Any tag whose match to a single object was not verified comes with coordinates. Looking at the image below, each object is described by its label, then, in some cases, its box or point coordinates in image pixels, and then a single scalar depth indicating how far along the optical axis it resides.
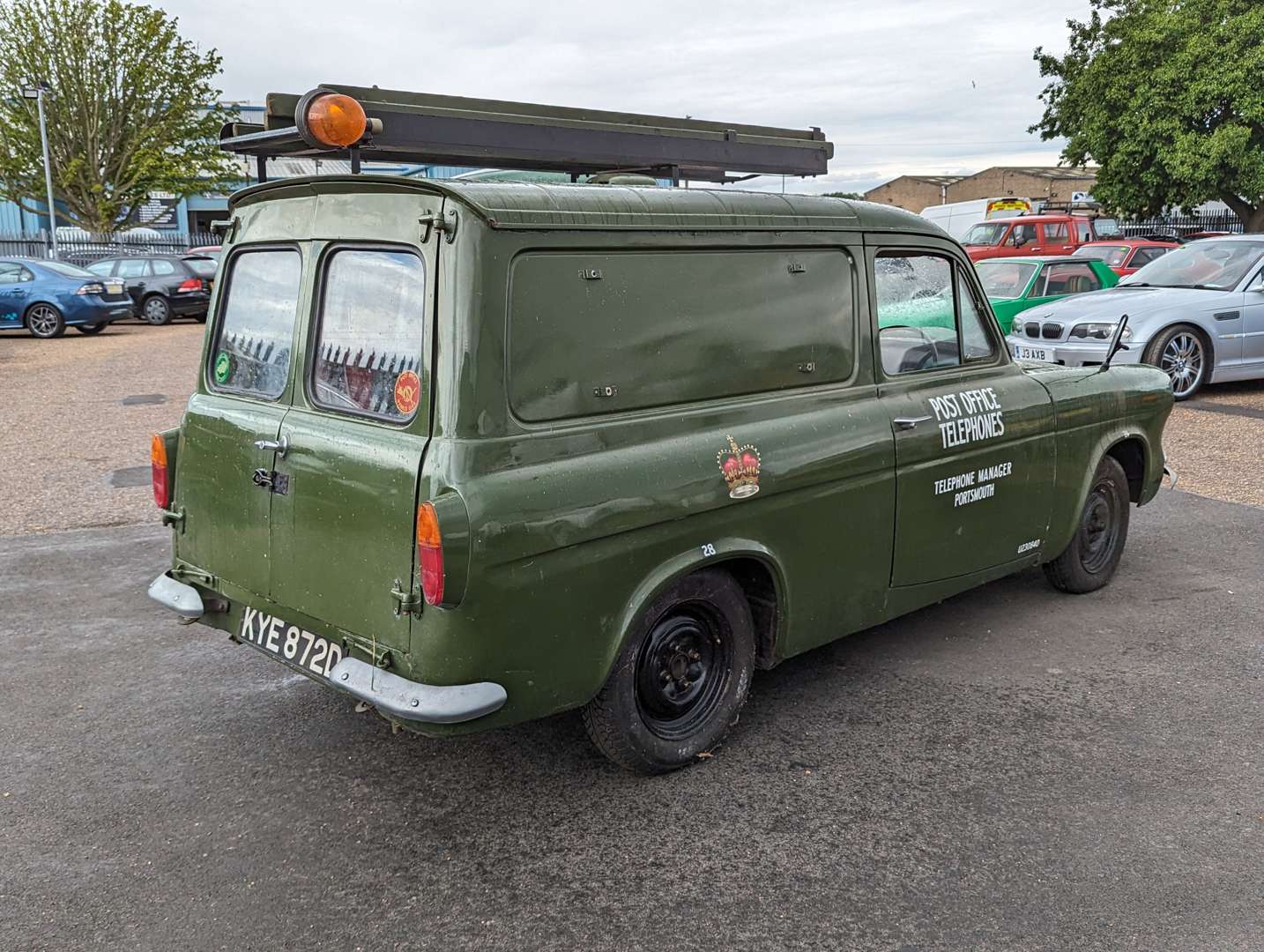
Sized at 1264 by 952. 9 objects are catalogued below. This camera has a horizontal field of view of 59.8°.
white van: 25.53
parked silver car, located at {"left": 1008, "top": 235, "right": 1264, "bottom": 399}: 11.22
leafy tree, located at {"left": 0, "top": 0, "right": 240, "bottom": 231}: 32.47
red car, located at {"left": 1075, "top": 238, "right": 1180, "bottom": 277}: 19.03
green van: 3.27
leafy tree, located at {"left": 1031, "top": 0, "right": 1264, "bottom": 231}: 25.61
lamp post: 30.84
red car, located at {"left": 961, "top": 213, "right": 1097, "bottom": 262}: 19.41
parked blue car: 19.45
